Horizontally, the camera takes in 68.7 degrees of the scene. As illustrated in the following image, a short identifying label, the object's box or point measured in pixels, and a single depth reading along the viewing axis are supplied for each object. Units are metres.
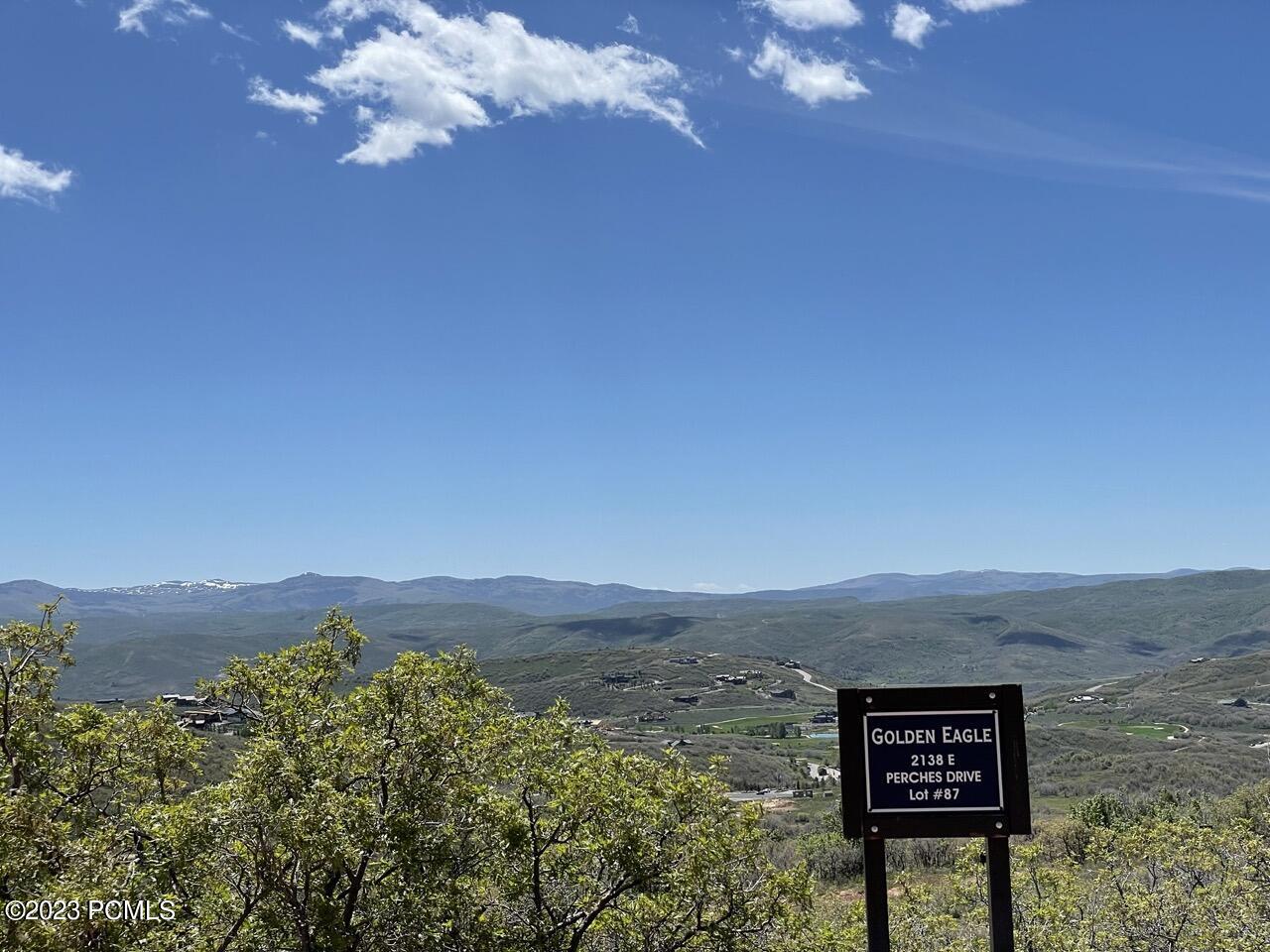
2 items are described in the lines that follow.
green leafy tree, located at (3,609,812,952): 9.38
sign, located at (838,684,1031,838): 9.17
